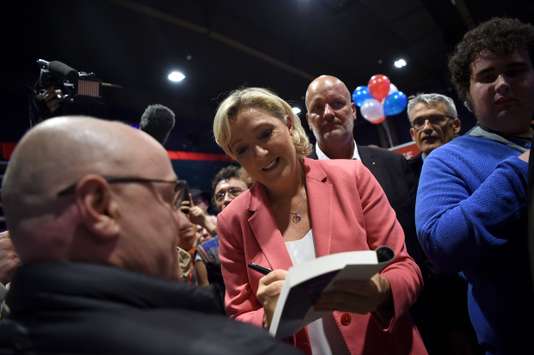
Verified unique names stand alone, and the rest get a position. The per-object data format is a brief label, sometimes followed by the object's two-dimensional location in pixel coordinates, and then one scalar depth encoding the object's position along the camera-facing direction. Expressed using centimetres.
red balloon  640
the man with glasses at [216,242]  279
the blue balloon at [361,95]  679
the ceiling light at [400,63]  783
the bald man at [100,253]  58
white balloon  664
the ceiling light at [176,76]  700
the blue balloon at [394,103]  647
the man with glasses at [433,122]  261
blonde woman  120
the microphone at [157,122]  183
